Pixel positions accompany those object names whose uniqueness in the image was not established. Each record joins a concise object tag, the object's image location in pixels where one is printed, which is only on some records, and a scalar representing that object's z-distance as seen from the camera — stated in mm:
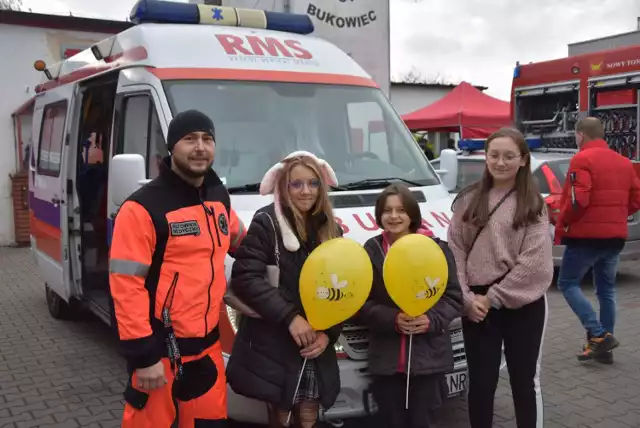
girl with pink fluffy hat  3102
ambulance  3951
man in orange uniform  2711
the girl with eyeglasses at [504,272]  3410
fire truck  9898
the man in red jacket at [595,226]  5430
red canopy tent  15047
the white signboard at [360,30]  7004
